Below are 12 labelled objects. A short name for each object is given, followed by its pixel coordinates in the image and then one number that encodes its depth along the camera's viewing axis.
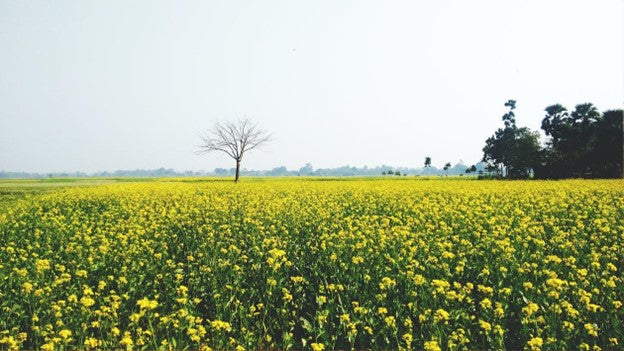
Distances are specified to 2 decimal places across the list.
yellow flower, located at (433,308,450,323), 5.66
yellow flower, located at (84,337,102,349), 5.22
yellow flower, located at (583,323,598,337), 5.26
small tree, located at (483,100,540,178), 63.34
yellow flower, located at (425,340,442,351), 4.84
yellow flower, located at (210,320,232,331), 5.63
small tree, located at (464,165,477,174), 86.02
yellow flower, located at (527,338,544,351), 4.92
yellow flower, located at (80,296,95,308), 6.07
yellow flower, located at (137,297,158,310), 5.88
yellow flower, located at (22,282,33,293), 6.57
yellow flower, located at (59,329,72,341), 5.21
